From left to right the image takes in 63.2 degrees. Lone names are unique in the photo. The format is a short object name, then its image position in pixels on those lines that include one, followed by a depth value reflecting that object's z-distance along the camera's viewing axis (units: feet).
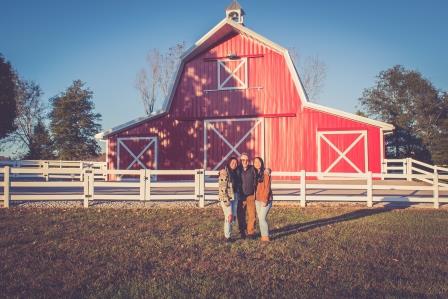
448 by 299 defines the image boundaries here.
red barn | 58.44
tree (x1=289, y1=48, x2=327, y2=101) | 122.11
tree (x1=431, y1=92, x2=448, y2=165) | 103.75
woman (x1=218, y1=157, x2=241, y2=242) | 21.68
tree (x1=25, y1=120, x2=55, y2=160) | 129.80
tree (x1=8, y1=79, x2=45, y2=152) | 134.63
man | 22.70
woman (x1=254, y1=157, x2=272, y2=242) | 21.75
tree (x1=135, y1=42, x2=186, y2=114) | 123.75
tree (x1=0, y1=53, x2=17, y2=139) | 100.31
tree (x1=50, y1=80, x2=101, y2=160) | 131.64
